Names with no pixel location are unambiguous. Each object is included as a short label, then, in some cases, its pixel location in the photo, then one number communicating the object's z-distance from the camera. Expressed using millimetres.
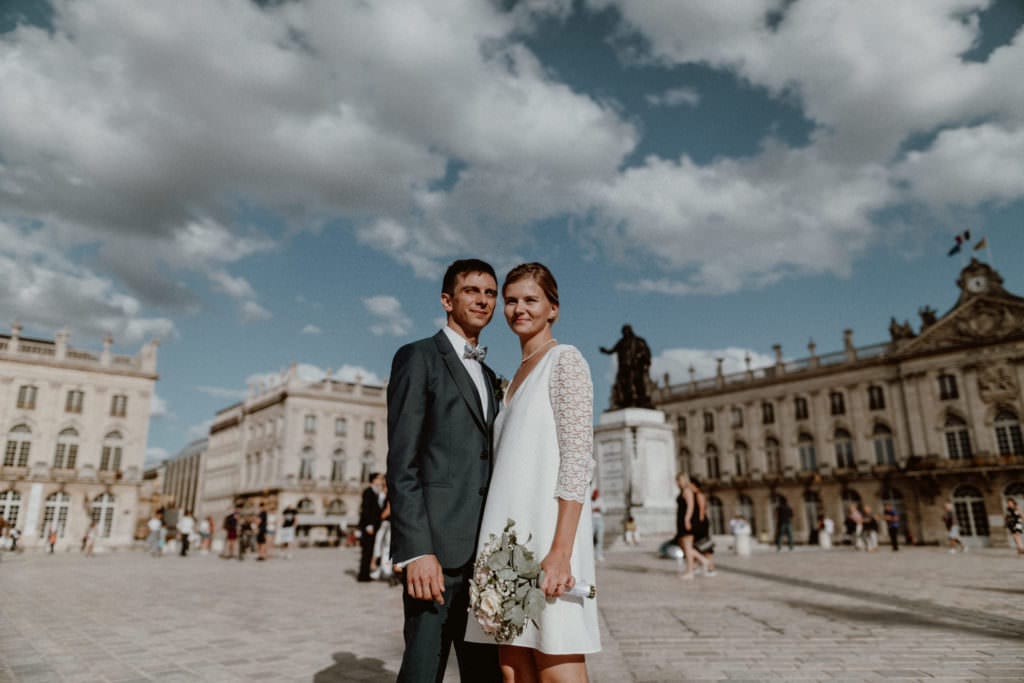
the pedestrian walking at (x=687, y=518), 10672
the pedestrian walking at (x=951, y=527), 23297
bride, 2189
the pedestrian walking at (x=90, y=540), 24859
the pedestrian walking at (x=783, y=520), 22816
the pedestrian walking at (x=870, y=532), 24634
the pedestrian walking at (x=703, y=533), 11273
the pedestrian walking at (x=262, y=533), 20109
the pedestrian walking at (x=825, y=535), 28323
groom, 2359
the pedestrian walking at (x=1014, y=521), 16375
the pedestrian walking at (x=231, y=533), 21812
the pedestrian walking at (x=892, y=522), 22823
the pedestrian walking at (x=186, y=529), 23969
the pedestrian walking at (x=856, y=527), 25031
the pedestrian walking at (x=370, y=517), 12094
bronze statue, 18234
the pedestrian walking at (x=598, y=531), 14219
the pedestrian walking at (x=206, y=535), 28694
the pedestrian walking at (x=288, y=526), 21850
